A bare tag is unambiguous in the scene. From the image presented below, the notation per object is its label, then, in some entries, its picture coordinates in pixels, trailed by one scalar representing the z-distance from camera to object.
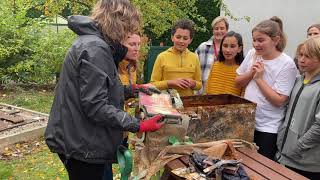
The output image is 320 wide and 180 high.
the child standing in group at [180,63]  3.81
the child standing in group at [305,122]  2.75
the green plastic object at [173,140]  2.44
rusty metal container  2.67
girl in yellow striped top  3.57
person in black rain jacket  2.26
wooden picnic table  2.33
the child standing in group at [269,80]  3.01
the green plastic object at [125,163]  2.41
